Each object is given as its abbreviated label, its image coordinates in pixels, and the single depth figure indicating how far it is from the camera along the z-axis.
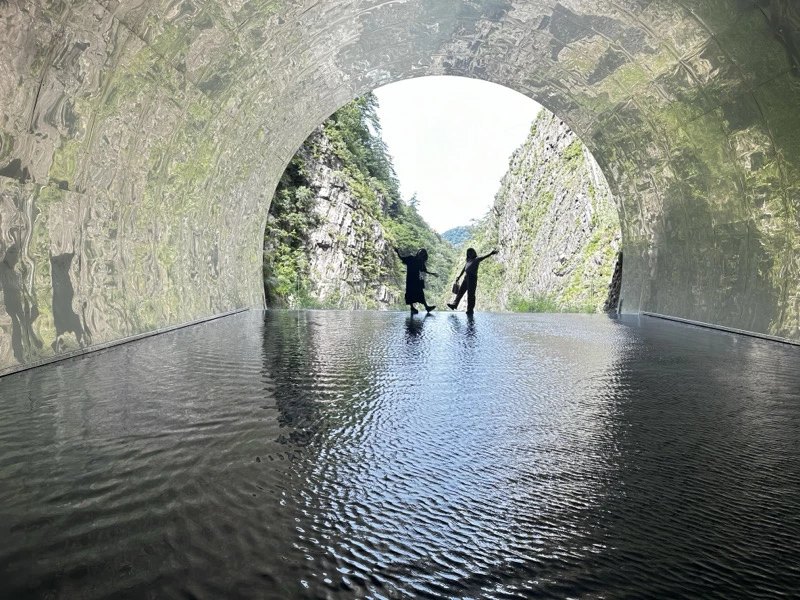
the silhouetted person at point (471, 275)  12.88
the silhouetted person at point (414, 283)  12.48
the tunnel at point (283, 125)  4.88
